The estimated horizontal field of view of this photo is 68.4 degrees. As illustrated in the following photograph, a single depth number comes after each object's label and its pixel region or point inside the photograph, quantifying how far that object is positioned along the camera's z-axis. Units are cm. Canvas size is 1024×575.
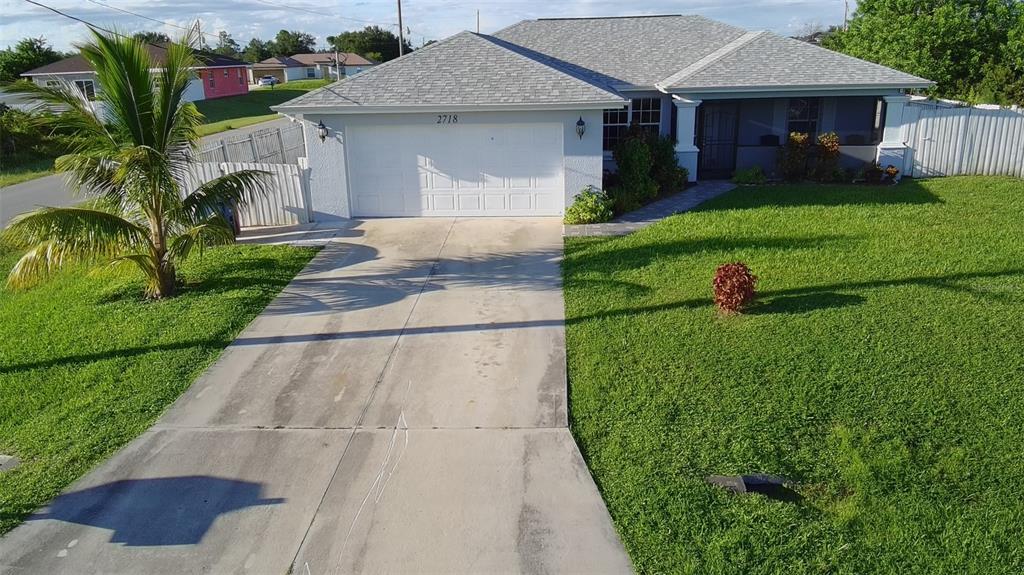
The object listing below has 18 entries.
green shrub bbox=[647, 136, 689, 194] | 1686
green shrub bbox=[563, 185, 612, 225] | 1481
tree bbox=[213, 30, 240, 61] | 9582
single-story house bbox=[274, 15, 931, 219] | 1479
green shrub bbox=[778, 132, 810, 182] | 1736
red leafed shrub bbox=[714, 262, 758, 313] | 942
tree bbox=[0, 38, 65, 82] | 4856
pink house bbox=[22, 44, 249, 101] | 4637
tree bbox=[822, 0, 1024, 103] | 2380
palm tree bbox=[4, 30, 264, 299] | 980
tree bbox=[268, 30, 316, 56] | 9944
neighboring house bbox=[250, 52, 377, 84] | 7750
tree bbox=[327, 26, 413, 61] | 8625
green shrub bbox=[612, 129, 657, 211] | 1576
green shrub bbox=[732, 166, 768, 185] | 1770
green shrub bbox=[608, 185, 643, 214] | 1537
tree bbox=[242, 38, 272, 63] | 9905
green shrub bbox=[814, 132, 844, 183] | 1721
